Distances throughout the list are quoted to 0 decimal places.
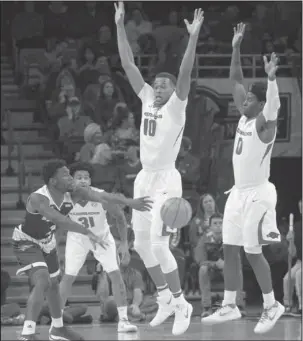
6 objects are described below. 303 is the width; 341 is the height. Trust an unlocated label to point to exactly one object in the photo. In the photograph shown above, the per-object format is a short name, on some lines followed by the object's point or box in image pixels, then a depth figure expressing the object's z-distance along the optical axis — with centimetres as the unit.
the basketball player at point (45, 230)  1449
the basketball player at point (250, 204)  1395
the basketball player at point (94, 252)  1623
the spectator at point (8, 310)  1827
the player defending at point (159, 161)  1408
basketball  1389
